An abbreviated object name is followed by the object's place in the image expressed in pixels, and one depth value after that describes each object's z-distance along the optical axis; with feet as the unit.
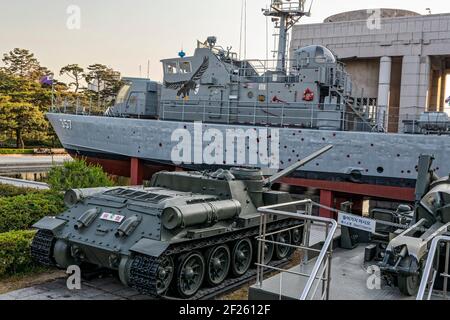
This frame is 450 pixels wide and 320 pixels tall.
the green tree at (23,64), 192.75
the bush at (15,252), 29.53
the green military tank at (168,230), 25.09
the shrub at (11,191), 56.39
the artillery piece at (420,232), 19.72
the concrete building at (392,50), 84.48
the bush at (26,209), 39.27
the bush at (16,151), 127.65
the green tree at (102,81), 182.19
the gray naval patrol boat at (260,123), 51.11
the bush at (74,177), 45.19
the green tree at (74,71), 181.27
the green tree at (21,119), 133.59
